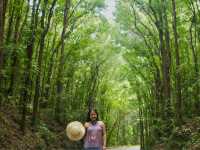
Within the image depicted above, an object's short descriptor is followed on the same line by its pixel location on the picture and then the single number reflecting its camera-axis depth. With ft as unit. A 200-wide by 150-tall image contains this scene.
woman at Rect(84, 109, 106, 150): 27.09
